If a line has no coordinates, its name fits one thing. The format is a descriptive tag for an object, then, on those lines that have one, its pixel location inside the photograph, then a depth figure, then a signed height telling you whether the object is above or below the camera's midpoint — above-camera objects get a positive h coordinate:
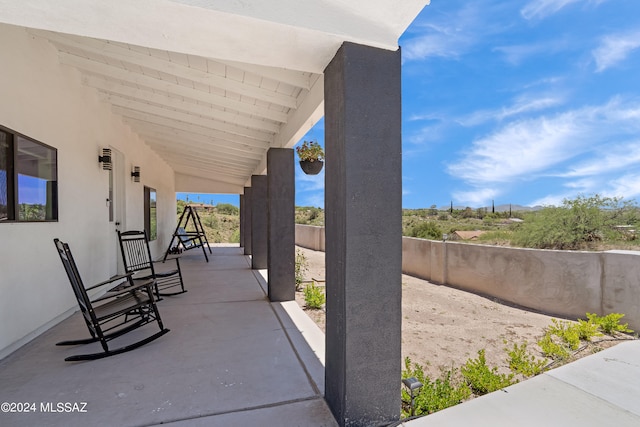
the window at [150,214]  6.89 -0.04
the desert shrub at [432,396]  2.00 -1.32
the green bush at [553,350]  3.02 -1.47
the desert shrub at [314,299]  4.20 -1.27
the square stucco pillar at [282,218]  4.30 -0.08
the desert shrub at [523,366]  2.53 -1.38
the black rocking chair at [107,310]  2.42 -0.91
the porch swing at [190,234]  7.94 -0.63
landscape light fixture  1.74 -1.04
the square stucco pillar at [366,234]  1.64 -0.12
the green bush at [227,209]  23.75 +0.29
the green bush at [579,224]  6.64 -0.25
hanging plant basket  4.53 +0.73
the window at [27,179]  2.54 +0.32
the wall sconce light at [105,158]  4.48 +0.84
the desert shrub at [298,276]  5.45 -1.25
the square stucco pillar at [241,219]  10.56 -0.26
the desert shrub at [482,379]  2.30 -1.36
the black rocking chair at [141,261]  4.59 -0.87
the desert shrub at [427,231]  12.79 -0.86
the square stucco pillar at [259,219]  6.25 -0.14
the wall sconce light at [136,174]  5.88 +0.79
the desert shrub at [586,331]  3.55 -1.45
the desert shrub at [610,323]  3.80 -1.46
